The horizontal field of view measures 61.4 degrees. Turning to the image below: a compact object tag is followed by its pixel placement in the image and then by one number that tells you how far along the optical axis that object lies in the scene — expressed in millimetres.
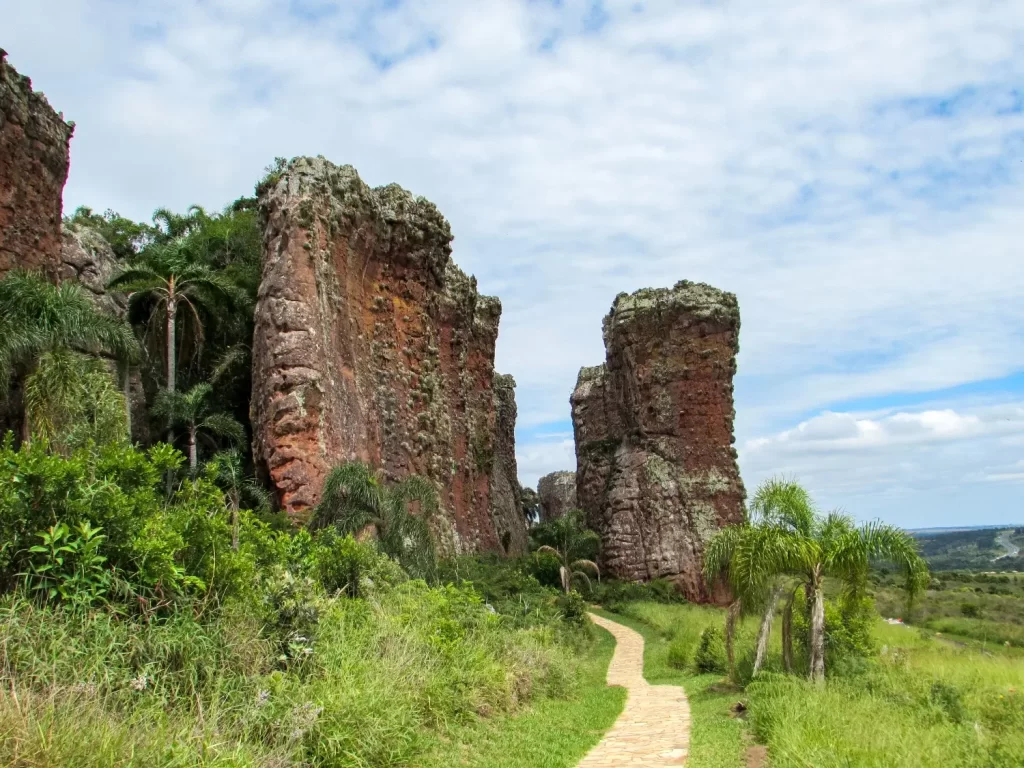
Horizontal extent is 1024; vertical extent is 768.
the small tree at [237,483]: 19000
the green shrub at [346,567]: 12836
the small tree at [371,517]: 17766
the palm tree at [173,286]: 23062
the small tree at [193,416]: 21922
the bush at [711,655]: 16891
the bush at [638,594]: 32781
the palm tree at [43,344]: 15477
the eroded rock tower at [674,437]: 35406
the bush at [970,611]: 36000
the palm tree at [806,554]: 12750
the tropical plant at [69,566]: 6863
